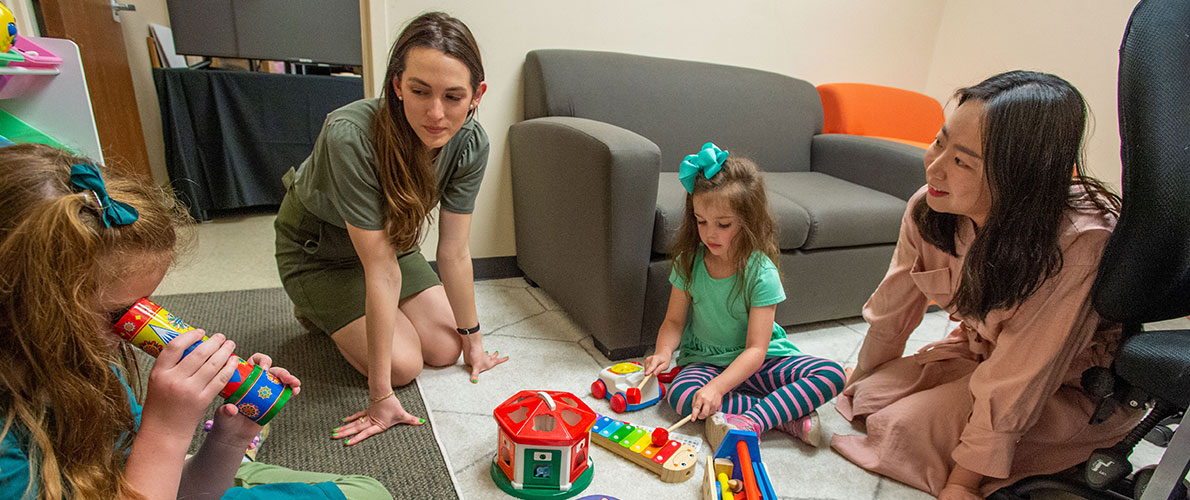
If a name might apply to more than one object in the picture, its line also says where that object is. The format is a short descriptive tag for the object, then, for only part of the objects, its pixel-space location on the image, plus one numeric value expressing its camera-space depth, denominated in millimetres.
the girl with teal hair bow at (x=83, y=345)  526
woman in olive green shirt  1139
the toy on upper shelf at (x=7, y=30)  1092
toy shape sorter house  1039
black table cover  2467
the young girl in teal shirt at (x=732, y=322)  1283
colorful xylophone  1131
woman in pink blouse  981
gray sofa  1501
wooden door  1852
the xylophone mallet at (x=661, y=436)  1187
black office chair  797
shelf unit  1261
